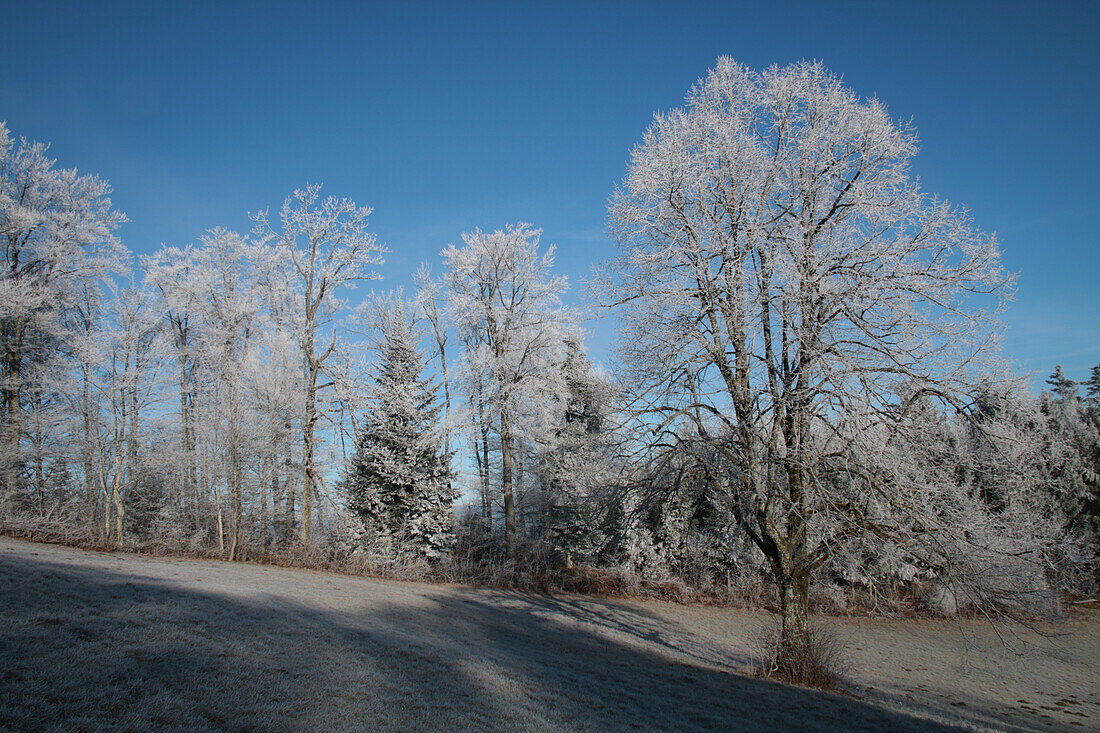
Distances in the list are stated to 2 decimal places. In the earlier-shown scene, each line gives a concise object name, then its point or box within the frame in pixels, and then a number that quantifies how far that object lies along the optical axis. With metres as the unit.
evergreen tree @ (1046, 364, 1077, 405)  33.15
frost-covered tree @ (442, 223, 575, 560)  20.80
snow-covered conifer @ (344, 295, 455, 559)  21.67
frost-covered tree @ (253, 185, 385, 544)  21.28
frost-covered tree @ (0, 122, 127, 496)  19.47
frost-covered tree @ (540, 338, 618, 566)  23.05
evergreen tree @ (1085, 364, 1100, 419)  33.03
